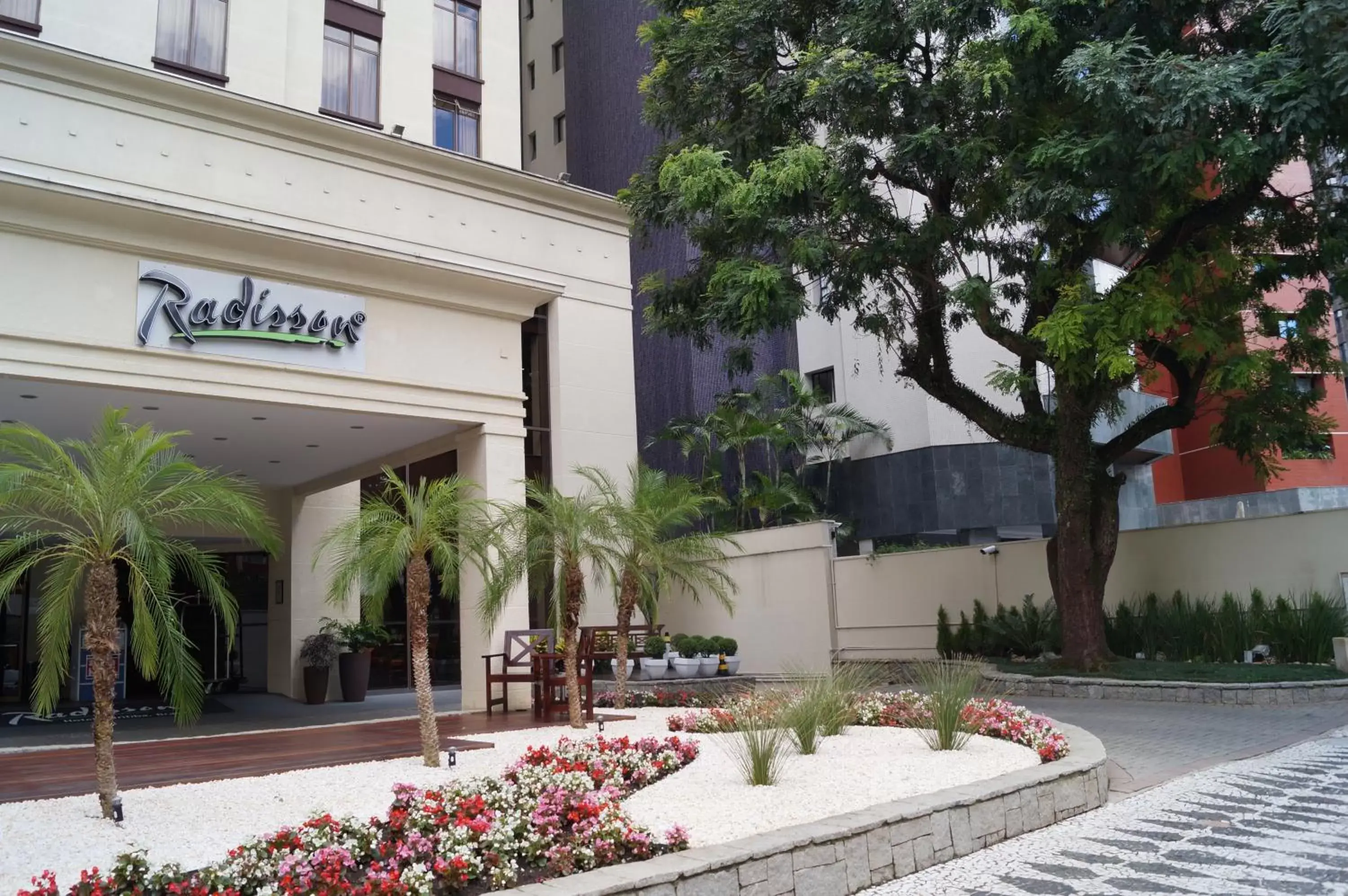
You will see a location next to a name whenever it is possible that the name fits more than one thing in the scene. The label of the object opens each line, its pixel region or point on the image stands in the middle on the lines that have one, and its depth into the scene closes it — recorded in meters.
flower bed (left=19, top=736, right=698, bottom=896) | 4.80
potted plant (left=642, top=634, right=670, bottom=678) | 17.34
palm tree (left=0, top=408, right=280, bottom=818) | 6.72
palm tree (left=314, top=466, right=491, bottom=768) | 8.59
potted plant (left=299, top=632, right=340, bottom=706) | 17.33
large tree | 11.25
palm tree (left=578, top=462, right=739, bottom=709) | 11.40
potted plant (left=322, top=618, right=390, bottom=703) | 17.92
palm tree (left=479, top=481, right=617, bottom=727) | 10.54
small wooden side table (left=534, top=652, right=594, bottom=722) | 11.49
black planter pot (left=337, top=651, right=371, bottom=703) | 17.91
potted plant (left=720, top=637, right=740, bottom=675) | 17.66
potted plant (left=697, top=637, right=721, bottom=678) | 17.36
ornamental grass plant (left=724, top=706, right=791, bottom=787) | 7.04
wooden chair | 12.48
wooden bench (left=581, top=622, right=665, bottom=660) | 12.48
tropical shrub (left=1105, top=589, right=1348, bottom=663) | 13.84
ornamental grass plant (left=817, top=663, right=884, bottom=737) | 8.60
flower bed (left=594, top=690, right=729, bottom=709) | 12.95
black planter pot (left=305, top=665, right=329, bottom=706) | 17.31
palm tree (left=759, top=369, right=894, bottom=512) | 27.16
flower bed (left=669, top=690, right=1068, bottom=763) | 8.20
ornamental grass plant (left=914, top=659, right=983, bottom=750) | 8.20
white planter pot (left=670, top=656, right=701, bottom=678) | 17.27
